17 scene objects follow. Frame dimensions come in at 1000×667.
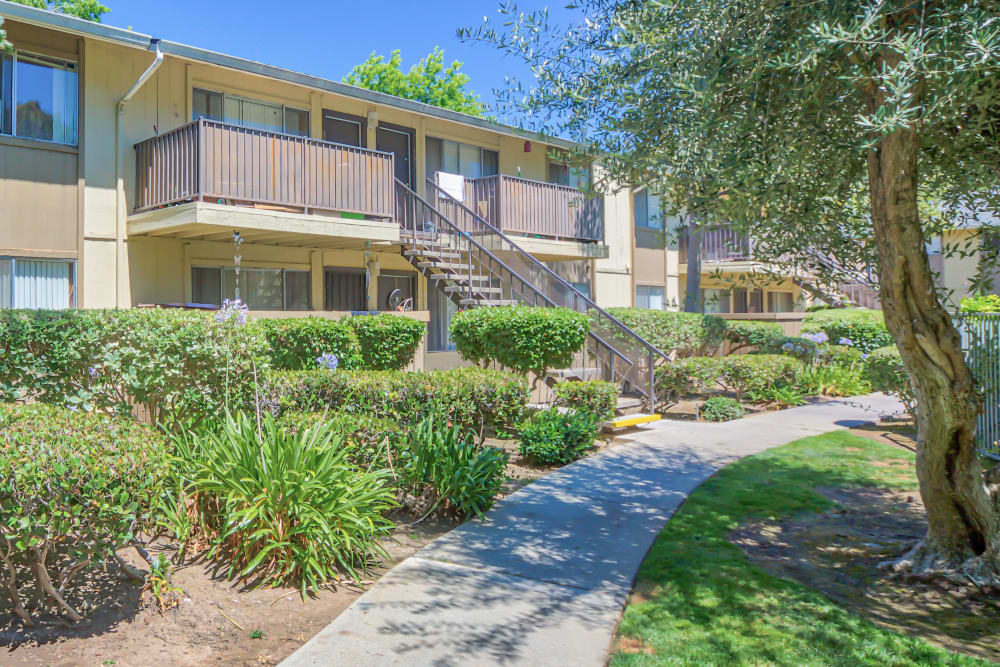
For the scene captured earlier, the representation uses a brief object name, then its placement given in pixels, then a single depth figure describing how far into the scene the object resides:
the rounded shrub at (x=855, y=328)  19.98
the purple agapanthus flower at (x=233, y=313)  6.50
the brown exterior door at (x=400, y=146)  16.67
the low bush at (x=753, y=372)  14.10
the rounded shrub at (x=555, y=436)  9.01
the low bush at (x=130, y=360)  6.57
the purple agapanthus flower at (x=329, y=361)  7.30
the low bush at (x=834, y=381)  16.03
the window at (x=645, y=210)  22.55
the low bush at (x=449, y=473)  6.62
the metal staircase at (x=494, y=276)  13.28
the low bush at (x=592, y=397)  10.48
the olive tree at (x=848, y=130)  4.54
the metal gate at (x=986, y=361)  9.16
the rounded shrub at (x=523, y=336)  11.34
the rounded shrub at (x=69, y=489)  3.70
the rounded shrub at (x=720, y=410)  12.87
